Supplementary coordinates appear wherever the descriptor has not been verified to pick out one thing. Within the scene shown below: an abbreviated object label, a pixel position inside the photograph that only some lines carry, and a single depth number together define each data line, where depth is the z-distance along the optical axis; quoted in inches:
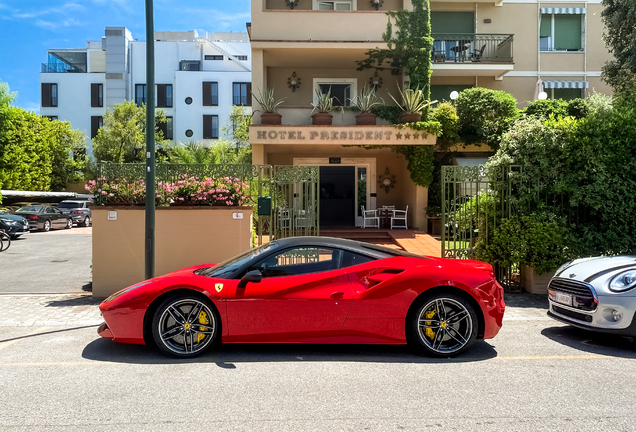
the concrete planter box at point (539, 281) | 362.9
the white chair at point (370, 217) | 684.7
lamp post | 301.9
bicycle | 696.5
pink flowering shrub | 366.0
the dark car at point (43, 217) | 1071.0
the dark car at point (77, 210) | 1254.2
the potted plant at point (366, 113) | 639.1
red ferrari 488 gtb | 210.2
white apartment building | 1834.4
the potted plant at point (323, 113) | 629.9
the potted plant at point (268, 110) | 628.7
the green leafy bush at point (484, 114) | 701.3
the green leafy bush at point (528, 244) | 352.5
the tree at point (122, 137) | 1419.8
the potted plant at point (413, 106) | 633.0
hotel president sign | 622.5
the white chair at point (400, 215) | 668.1
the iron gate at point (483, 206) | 371.9
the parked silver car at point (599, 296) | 222.5
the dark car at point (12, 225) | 879.1
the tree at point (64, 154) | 1520.7
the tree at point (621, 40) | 490.9
